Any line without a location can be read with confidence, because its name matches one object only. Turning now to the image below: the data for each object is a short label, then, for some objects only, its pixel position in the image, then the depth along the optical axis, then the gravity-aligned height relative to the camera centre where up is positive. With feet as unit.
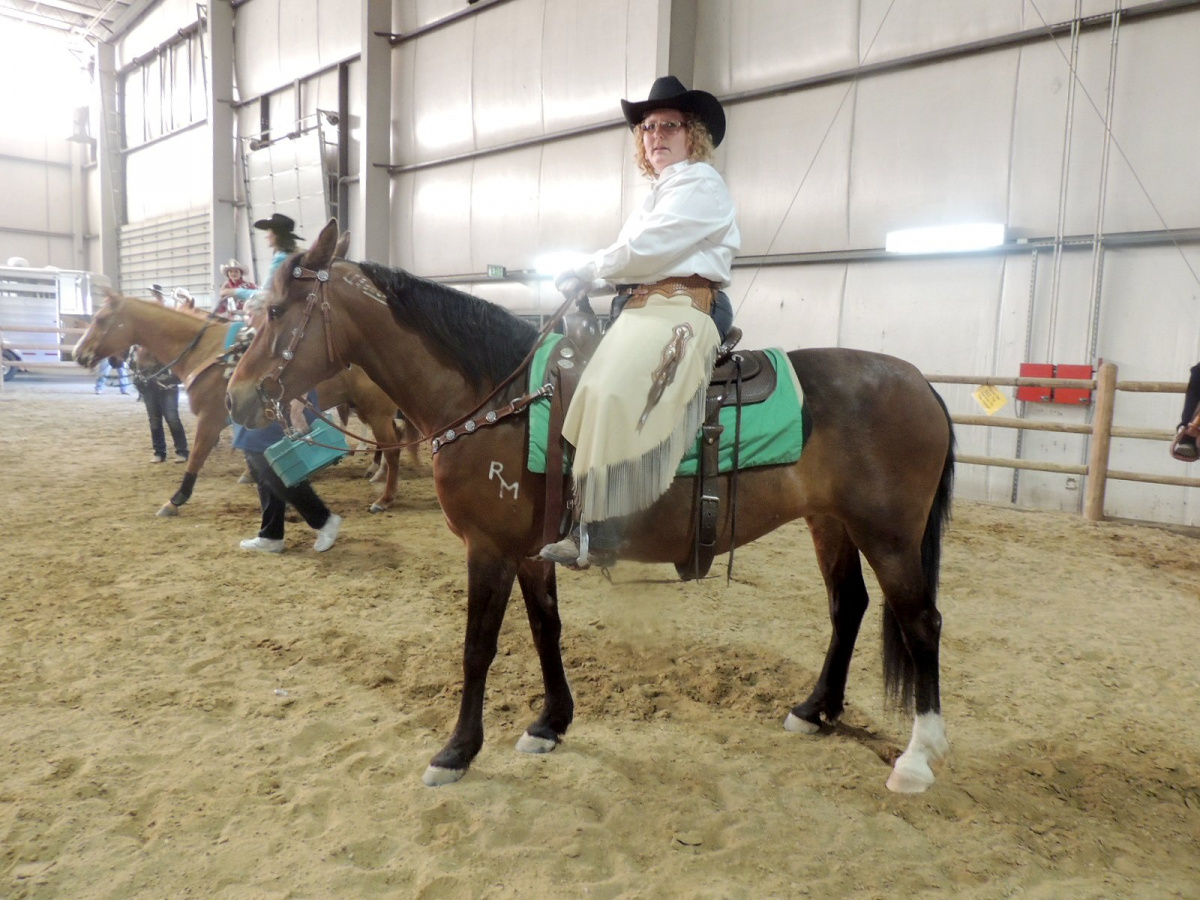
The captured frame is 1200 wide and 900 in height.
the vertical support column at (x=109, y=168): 60.64 +15.49
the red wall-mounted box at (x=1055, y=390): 21.12 -0.36
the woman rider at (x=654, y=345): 6.79 +0.19
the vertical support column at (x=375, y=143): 39.50 +12.06
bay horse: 7.47 -0.83
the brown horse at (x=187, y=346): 20.18 +0.05
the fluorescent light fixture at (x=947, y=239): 21.88 +4.28
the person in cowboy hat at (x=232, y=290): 26.40 +2.37
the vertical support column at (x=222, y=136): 49.03 +15.02
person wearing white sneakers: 15.53 -3.25
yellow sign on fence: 22.22 -0.70
